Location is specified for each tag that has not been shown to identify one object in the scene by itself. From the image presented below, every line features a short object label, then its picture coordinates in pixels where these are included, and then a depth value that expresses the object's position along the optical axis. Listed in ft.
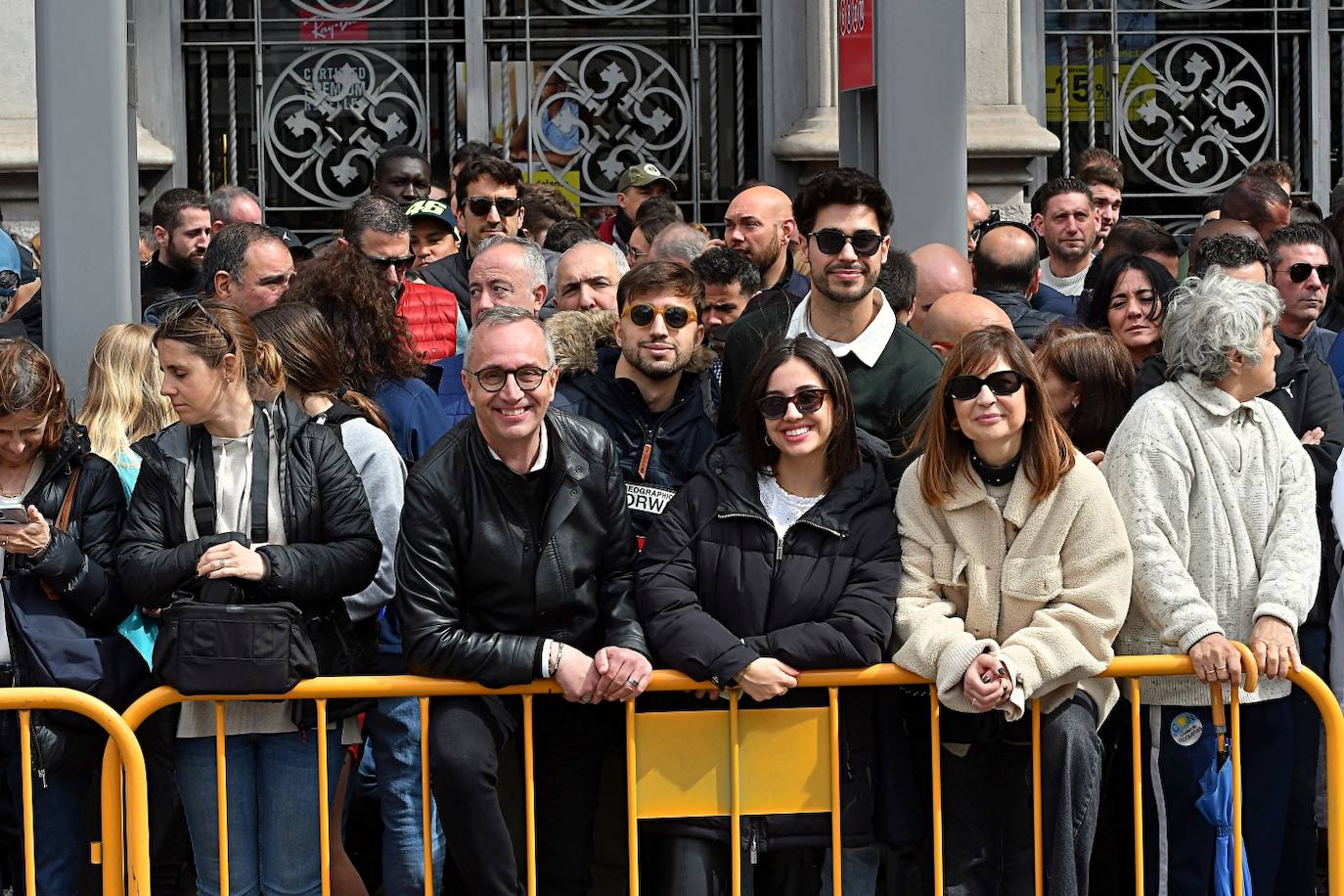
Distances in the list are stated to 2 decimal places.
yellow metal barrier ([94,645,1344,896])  30.91
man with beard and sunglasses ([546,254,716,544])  35.60
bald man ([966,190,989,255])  62.80
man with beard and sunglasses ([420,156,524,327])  50.98
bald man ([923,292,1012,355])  38.60
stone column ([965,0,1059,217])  76.13
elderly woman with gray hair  32.22
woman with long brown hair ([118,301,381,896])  31.24
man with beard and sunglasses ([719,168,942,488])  35.09
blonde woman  35.40
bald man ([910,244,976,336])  41.88
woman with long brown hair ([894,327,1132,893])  30.60
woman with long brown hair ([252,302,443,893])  33.04
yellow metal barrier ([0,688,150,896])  29.48
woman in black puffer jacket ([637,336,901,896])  30.66
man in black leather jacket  30.22
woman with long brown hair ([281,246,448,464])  37.19
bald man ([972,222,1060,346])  46.83
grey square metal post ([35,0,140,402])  37.55
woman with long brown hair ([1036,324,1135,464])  35.76
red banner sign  43.39
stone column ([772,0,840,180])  77.56
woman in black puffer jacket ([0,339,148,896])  31.76
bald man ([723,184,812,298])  46.75
